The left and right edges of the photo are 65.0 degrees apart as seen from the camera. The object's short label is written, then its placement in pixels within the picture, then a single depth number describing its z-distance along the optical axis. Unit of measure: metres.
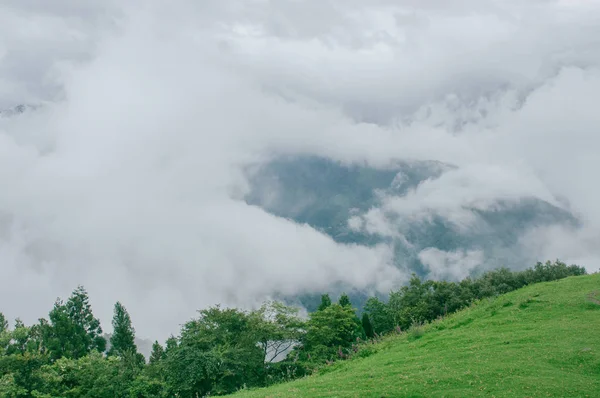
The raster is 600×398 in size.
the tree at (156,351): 70.41
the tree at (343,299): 88.81
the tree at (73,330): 76.94
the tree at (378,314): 75.94
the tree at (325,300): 80.94
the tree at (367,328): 66.38
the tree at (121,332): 92.19
